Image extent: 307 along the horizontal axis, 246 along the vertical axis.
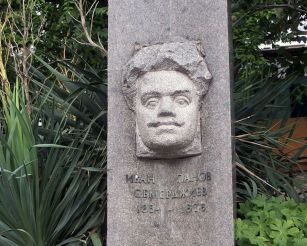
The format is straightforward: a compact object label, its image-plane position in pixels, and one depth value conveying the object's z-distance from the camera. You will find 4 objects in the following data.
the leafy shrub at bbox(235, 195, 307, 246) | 3.56
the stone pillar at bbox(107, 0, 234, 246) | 3.54
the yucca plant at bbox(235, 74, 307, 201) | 4.78
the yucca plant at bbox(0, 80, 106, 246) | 3.82
